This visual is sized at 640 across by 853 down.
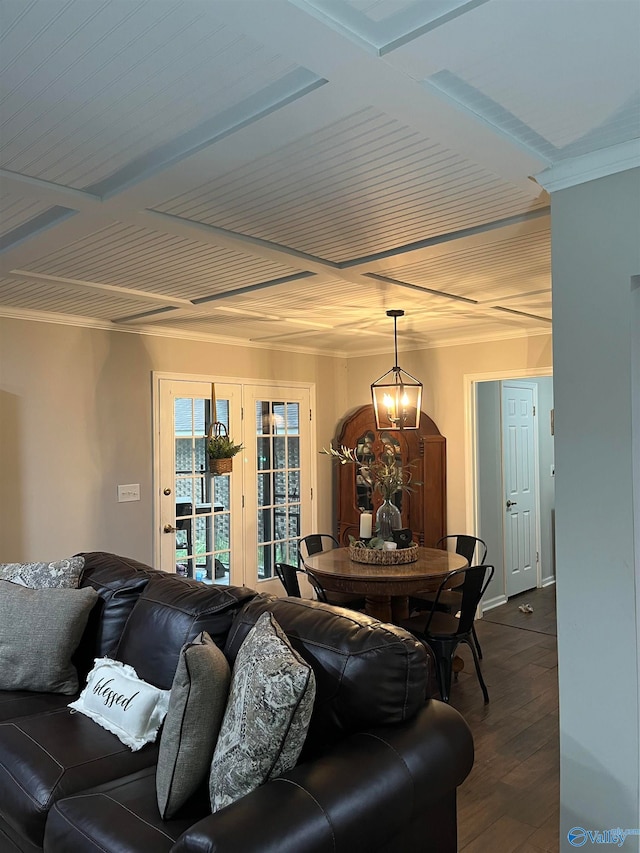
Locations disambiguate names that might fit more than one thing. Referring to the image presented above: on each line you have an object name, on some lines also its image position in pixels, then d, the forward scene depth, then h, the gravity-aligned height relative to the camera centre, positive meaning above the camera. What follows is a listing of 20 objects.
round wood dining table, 3.85 -0.80
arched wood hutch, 5.81 -0.32
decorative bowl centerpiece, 4.20 -0.73
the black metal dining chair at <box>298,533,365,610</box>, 4.08 -0.98
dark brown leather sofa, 1.53 -0.88
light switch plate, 4.85 -0.35
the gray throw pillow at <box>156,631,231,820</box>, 1.74 -0.78
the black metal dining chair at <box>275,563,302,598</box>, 4.14 -0.86
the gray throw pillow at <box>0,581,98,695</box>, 2.72 -0.81
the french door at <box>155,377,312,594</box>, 5.17 -0.34
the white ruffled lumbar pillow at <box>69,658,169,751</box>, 2.29 -0.95
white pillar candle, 4.55 -0.57
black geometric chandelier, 4.62 +0.28
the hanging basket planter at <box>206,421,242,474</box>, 5.29 -0.06
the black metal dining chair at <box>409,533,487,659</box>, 4.36 -1.06
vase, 4.48 -0.53
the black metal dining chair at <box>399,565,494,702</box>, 3.74 -1.10
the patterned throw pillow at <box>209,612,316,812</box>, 1.66 -0.74
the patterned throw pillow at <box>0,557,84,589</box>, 3.04 -0.60
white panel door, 6.36 -0.45
